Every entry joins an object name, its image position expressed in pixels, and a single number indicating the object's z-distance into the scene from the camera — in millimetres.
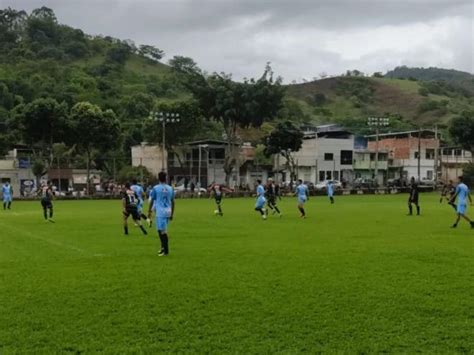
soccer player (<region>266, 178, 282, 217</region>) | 30547
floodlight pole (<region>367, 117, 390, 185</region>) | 76688
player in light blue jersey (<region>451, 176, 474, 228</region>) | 21641
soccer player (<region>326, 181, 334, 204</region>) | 44922
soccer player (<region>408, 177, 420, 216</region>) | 30547
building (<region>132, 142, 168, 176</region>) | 80125
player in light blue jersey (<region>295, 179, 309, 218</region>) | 28797
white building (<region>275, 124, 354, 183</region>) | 83250
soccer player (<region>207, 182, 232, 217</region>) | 31081
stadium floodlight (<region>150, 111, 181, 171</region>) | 66494
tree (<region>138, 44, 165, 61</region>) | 153250
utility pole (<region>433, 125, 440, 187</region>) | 75612
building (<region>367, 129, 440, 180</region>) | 88000
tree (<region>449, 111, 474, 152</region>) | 75812
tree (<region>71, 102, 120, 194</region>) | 64875
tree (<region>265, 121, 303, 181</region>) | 69188
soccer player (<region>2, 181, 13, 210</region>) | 38750
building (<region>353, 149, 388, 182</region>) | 87688
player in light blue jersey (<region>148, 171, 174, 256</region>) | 14172
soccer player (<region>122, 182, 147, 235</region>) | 20359
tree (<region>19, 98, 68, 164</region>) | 63344
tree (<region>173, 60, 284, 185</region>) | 67688
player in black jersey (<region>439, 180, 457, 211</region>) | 43291
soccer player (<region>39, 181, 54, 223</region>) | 27359
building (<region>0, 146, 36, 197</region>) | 66875
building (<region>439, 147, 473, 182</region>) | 89438
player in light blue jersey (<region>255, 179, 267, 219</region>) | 28188
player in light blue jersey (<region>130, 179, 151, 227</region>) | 21125
